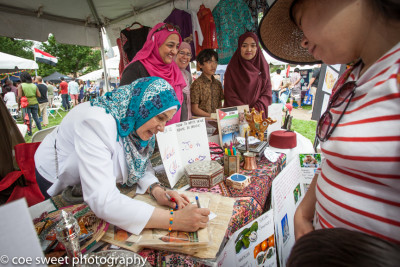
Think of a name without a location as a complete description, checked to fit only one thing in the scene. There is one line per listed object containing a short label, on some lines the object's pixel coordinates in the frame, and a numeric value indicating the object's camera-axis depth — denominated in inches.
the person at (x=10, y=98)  323.1
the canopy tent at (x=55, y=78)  754.2
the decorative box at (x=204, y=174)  49.8
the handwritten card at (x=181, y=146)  50.3
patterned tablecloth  31.0
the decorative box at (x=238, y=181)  50.2
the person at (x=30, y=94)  261.0
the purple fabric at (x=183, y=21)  130.4
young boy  104.7
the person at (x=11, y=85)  378.3
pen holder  56.2
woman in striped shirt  19.1
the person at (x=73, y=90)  466.0
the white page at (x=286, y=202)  51.7
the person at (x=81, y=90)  574.6
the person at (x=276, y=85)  364.2
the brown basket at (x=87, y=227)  31.4
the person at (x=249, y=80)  100.3
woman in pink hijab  86.7
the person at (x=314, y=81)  284.7
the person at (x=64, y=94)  454.5
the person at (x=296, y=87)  358.6
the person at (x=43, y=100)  299.4
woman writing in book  35.4
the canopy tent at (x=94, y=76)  666.8
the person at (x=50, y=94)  402.6
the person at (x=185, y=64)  107.8
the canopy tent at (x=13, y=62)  324.5
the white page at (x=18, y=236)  14.6
